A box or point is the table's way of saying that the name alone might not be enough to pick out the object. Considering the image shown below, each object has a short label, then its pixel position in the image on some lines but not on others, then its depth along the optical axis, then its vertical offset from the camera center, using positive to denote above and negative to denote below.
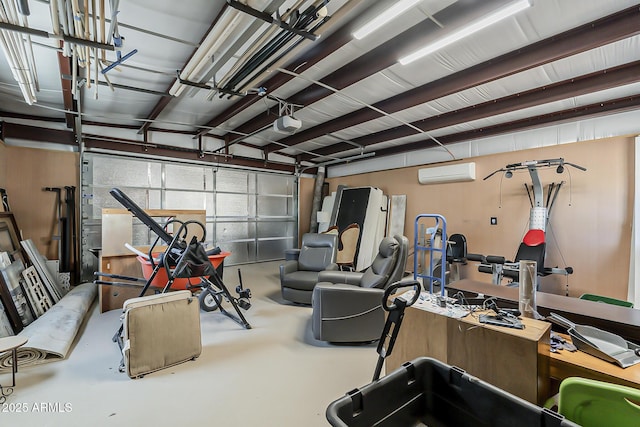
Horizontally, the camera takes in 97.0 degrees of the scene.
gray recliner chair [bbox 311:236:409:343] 2.80 -1.00
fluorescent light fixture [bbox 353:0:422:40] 2.04 +1.52
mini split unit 5.47 +0.80
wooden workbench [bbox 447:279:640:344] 1.63 -0.64
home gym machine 3.98 -0.35
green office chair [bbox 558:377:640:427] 0.93 -0.66
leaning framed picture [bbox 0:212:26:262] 3.76 -0.39
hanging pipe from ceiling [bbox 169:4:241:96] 2.31 +1.57
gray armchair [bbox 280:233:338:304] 4.02 -0.85
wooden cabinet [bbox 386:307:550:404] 1.37 -0.75
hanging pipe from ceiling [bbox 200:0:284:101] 2.15 +1.54
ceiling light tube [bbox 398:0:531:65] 2.09 +1.55
